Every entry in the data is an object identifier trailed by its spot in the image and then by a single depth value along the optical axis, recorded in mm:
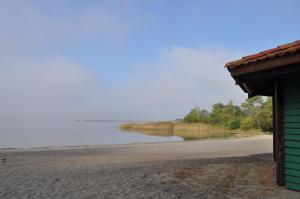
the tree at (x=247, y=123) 47500
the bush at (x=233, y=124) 50562
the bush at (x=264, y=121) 42469
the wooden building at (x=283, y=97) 4734
